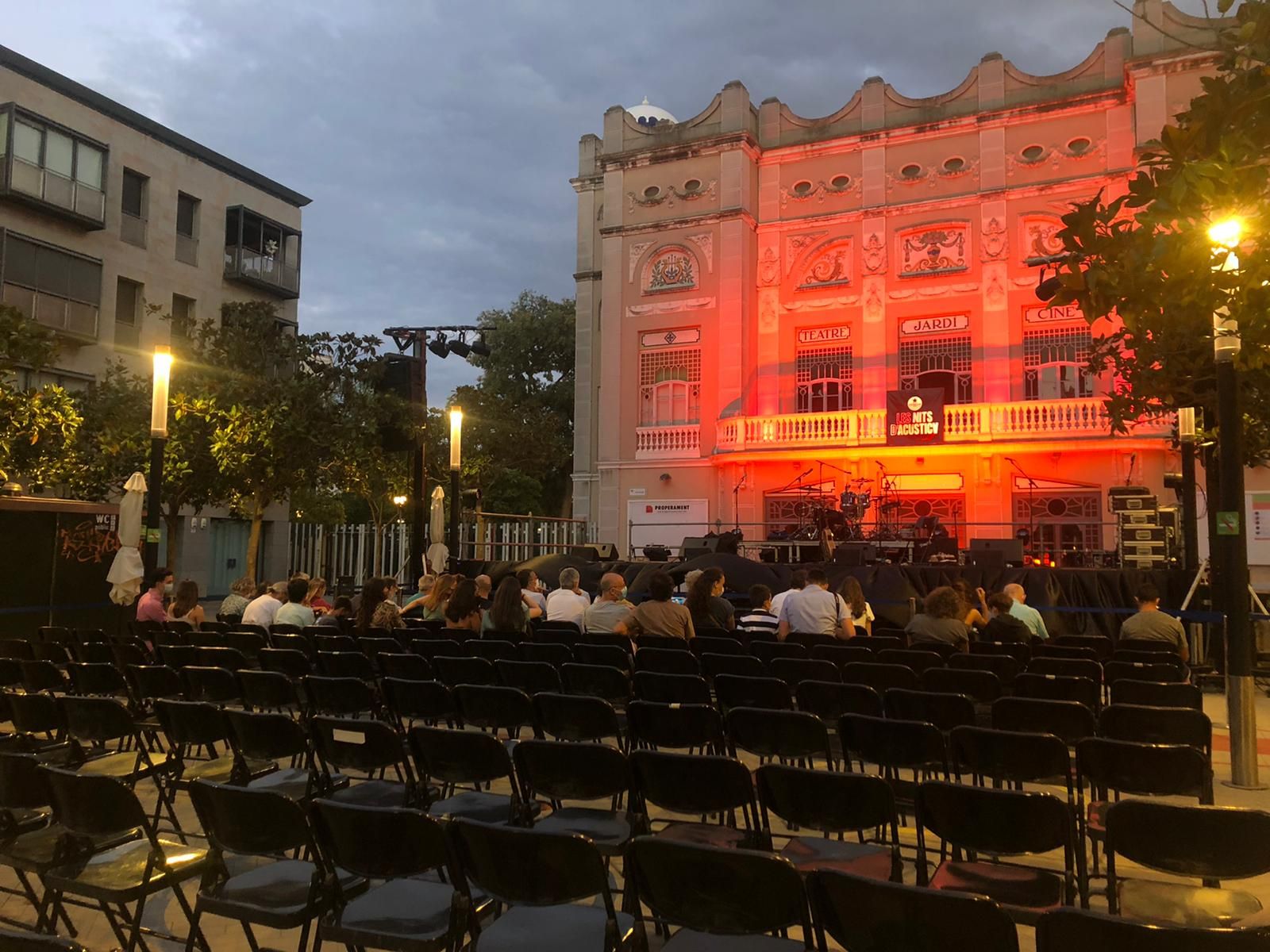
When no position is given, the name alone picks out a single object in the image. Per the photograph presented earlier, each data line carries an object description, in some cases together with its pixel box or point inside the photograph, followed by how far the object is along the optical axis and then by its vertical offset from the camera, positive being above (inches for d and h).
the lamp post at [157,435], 377.7 +39.1
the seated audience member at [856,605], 369.4 -30.8
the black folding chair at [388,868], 111.7 -44.3
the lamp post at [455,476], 505.7 +30.4
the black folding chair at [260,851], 119.0 -45.2
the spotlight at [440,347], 603.2 +123.8
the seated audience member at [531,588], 415.3 -28.8
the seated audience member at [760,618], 347.9 -35.3
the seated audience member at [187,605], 361.1 -32.4
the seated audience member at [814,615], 341.1 -32.3
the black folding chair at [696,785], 131.2 -38.4
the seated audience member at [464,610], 336.8 -31.2
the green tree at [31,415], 453.7 +68.7
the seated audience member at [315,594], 396.8 -30.5
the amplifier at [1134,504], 529.7 +18.0
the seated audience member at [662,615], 305.0 -29.5
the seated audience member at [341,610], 364.8 -35.0
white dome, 1132.0 +542.4
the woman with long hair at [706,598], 349.1 -26.9
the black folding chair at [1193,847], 111.0 -40.2
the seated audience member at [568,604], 384.8 -32.5
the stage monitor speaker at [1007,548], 604.4 -10.7
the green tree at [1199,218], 176.4 +69.9
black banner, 823.1 +105.7
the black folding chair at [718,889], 96.6 -40.3
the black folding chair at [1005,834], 115.3 -40.0
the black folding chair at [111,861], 123.5 -50.1
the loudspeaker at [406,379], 556.7 +95.3
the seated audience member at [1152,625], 330.6 -34.3
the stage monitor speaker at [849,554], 599.5 -15.2
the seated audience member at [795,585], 371.6 -24.0
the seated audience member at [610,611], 324.2 -29.9
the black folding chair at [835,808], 122.9 -39.4
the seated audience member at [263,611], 359.3 -34.3
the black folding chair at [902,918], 82.7 -37.7
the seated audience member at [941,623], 305.0 -31.6
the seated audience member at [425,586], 404.6 -27.9
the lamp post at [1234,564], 255.3 -8.6
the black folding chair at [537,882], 104.0 -42.7
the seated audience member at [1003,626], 314.7 -33.2
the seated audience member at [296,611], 342.0 -32.5
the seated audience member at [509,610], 329.4 -30.5
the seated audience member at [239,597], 410.0 -33.5
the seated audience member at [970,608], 349.1 -31.3
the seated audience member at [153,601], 363.9 -31.1
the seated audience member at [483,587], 366.0 -24.6
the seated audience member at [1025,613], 354.3 -32.4
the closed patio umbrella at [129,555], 410.0 -13.8
